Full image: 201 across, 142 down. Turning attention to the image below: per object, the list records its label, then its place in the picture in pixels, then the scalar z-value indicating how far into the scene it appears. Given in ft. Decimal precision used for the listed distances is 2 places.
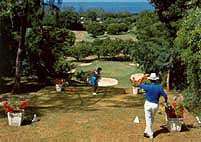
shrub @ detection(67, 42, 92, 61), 112.65
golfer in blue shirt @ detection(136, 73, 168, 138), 30.78
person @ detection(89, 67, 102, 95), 48.82
